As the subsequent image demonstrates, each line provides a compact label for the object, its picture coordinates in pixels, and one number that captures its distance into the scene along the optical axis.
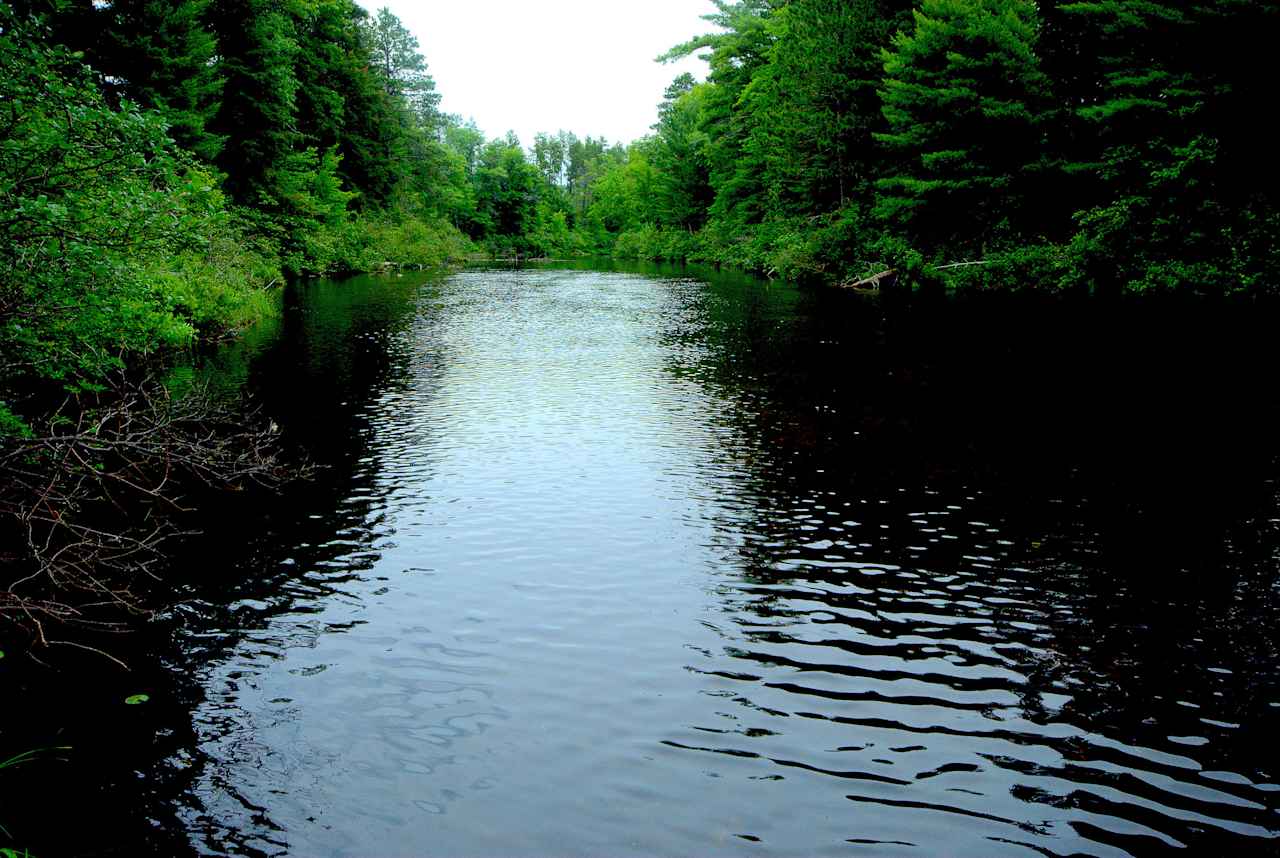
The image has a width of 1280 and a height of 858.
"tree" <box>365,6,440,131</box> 95.20
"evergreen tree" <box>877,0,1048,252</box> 37.66
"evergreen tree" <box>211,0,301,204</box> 47.16
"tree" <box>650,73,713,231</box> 96.56
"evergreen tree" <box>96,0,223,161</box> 36.31
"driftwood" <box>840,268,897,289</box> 46.38
